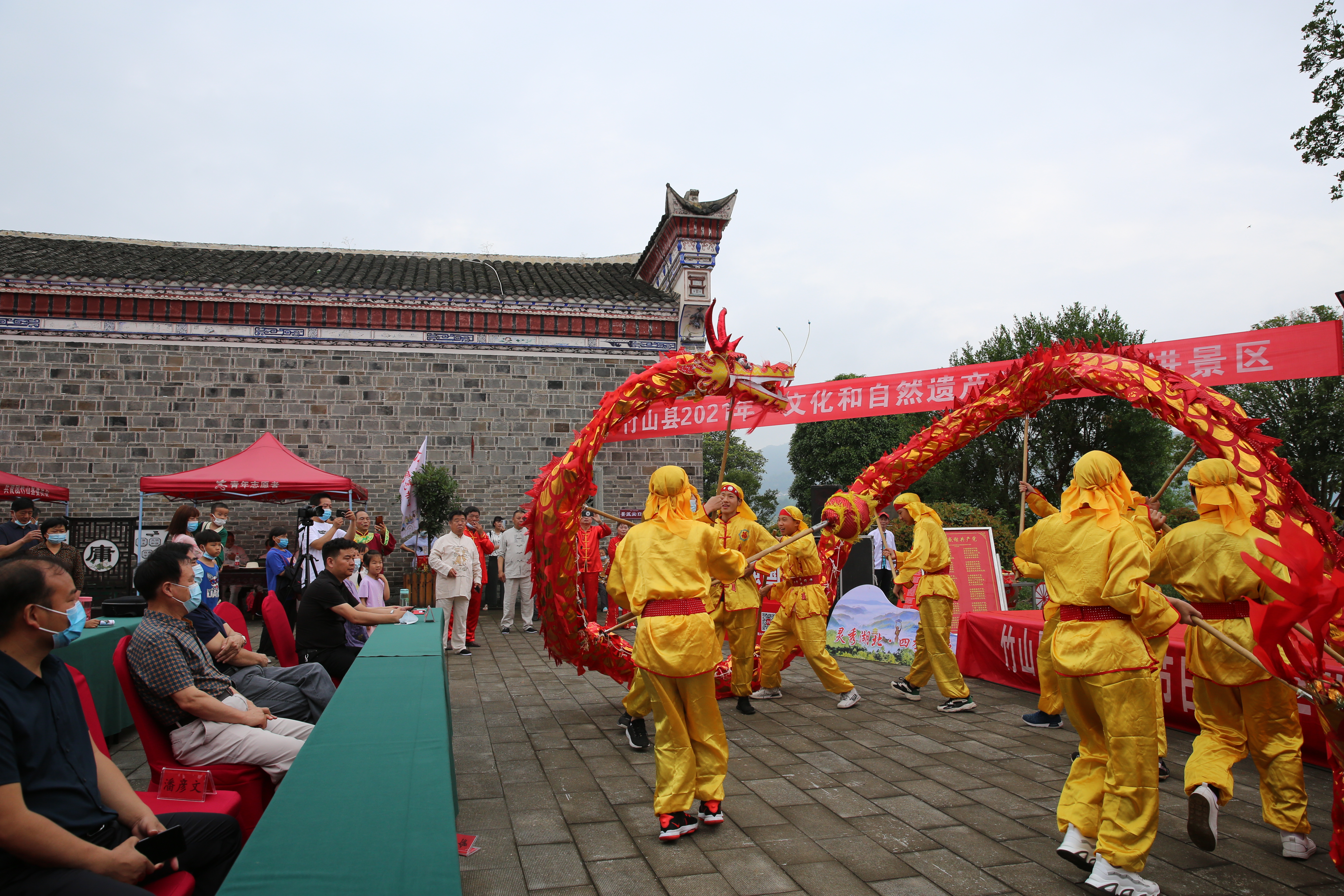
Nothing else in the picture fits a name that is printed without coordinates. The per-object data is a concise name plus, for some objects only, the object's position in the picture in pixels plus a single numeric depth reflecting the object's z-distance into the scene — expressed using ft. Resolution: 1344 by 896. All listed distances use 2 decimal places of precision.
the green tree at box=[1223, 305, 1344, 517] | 75.15
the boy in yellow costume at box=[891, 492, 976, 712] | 20.47
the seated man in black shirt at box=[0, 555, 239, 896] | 6.69
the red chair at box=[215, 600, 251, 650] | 15.81
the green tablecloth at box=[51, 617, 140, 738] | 15.60
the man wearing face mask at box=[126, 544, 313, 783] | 10.57
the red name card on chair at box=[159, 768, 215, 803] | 9.97
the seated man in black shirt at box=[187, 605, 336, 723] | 13.47
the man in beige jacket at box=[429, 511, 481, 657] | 27.63
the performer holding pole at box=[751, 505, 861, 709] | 20.90
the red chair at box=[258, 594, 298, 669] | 16.19
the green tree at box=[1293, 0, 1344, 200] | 33.40
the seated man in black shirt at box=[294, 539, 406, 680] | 16.88
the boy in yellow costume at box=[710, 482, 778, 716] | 20.75
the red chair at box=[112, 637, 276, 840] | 10.53
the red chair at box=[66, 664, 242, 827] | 9.09
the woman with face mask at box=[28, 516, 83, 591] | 22.53
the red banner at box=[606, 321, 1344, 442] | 18.89
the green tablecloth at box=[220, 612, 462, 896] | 5.90
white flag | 37.45
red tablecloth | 16.03
